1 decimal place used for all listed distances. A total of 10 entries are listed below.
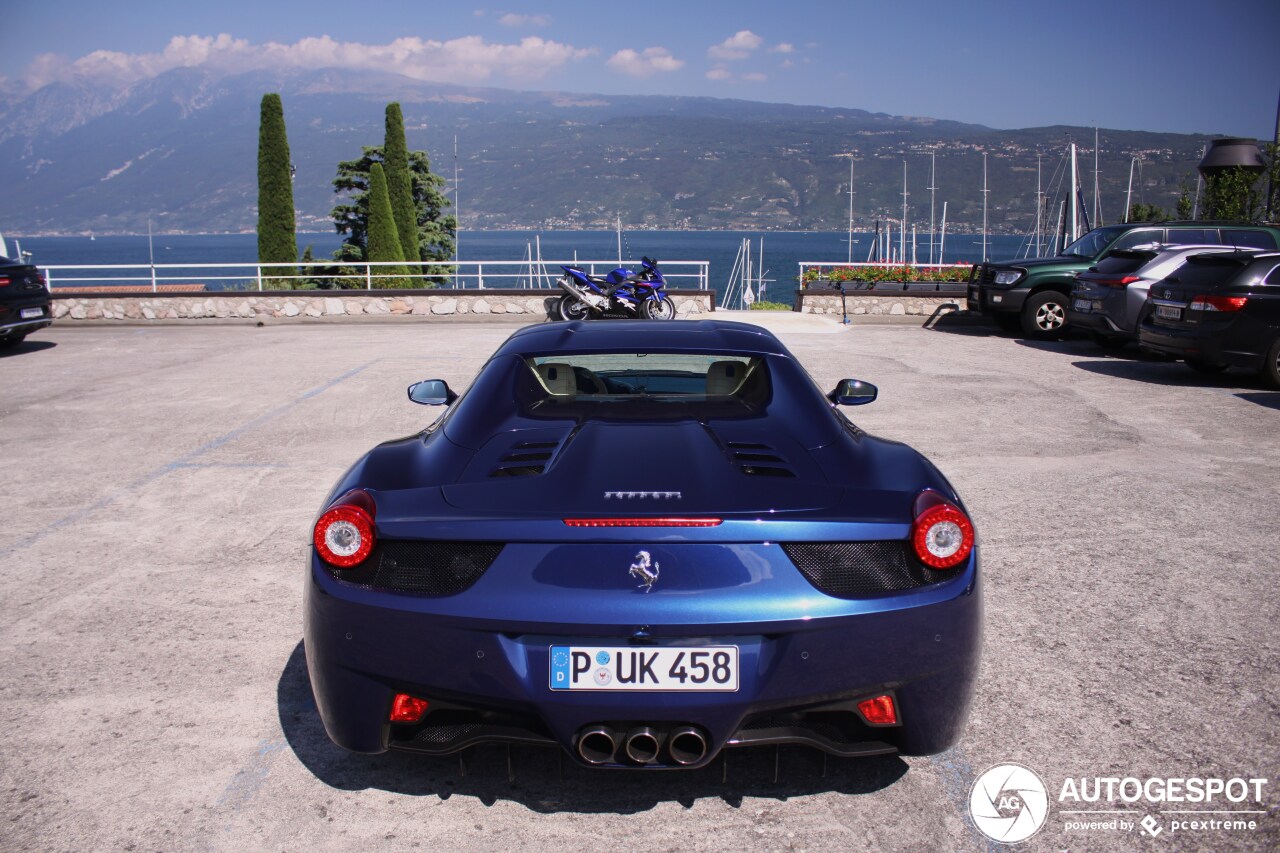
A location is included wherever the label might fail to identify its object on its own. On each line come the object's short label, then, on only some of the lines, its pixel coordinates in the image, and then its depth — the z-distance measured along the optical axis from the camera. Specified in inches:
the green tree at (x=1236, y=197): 946.7
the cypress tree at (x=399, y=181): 1483.8
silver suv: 557.3
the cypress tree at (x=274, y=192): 1207.6
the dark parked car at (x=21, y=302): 576.1
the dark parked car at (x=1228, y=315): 442.9
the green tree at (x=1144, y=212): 2859.3
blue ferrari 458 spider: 97.1
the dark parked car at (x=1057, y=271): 631.8
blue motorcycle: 721.0
